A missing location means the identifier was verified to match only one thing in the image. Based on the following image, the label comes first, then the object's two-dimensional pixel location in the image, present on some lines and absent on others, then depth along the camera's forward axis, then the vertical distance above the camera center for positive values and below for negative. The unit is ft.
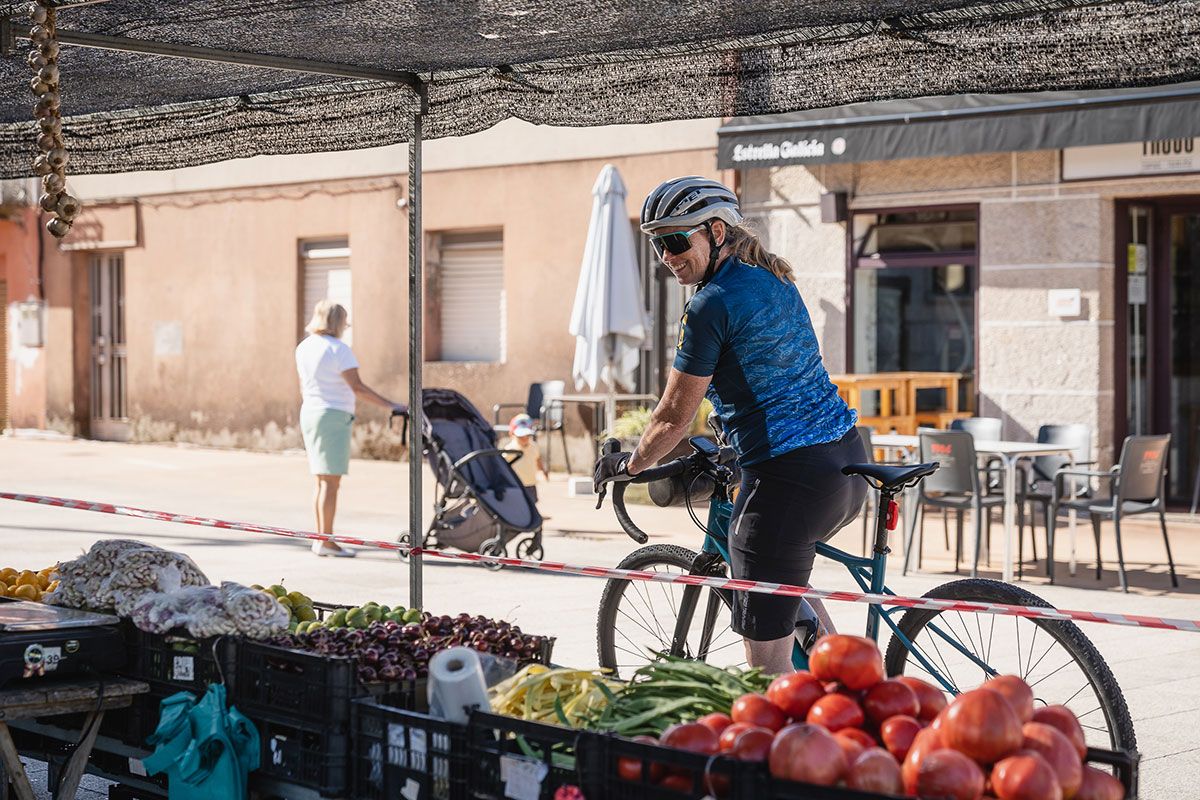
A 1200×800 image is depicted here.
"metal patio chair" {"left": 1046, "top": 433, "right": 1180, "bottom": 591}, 33.27 -2.48
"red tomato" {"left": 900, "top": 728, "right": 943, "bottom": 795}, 10.11 -2.43
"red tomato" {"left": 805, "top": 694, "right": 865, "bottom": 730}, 10.88 -2.33
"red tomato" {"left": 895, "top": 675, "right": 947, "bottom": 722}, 11.37 -2.32
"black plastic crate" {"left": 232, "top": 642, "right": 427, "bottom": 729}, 13.14 -2.66
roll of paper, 12.37 -2.46
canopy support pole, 20.47 +0.30
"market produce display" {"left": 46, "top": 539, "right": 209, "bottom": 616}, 16.05 -2.08
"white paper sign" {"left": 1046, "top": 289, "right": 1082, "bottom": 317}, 47.93 +1.97
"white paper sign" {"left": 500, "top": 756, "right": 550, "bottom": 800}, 11.23 -2.85
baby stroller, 35.96 -2.58
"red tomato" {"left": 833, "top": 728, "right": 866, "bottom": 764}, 10.25 -2.42
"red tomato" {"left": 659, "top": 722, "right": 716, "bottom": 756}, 10.64 -2.44
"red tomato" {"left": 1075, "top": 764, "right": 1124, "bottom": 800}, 10.31 -2.67
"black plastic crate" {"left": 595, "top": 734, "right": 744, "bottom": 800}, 10.16 -2.61
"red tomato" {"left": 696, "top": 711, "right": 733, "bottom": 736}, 11.12 -2.43
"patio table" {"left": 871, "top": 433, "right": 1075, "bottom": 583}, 33.88 -1.81
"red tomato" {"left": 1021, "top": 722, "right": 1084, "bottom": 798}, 10.20 -2.44
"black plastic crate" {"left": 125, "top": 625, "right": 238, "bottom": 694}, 14.37 -2.63
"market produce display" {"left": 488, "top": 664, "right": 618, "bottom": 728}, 12.56 -2.61
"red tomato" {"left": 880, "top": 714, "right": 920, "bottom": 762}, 10.65 -2.41
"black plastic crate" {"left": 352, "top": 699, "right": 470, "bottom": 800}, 11.87 -2.94
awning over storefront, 43.19 +7.01
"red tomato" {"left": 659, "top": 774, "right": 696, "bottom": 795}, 10.46 -2.68
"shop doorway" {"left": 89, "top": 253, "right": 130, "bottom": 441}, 81.46 +1.24
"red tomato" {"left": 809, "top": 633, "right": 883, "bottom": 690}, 11.32 -2.05
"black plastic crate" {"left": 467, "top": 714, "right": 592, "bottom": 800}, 10.86 -2.69
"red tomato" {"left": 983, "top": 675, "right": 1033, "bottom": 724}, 10.82 -2.18
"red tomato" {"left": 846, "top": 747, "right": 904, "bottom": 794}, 9.98 -2.50
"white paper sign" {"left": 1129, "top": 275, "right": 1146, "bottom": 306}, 48.01 +2.36
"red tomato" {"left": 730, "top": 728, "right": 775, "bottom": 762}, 10.51 -2.45
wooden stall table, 14.29 -2.99
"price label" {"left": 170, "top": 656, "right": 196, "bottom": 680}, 14.71 -2.71
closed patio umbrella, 52.06 +2.47
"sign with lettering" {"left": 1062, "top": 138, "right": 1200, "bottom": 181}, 45.37 +5.97
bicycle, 15.02 -2.72
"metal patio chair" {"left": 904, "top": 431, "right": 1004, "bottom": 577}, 34.50 -2.35
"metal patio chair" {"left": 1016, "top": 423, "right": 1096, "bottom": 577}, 37.14 -2.28
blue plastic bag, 13.76 -3.25
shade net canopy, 15.47 +3.52
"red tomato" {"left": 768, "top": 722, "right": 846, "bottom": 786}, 10.04 -2.42
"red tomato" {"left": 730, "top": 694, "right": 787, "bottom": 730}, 11.07 -2.36
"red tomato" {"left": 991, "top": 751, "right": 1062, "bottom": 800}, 9.86 -2.51
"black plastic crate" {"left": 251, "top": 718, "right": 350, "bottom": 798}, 13.07 -3.18
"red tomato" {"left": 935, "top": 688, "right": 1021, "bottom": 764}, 10.17 -2.27
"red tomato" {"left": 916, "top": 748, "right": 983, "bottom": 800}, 9.91 -2.51
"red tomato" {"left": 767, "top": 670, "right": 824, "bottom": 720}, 11.33 -2.28
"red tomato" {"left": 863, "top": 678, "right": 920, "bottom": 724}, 11.10 -2.29
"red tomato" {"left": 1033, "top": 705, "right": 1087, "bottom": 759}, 10.77 -2.38
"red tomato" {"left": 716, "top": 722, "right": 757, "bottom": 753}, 10.67 -2.43
